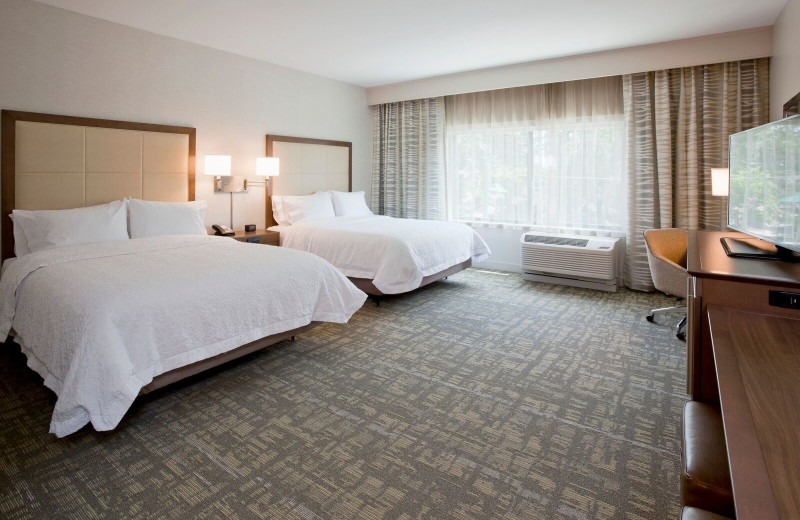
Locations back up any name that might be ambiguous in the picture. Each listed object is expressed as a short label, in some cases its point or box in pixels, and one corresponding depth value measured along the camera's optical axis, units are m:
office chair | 3.64
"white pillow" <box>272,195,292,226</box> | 5.51
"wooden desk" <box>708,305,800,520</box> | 0.70
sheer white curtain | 5.37
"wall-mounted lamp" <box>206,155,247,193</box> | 4.69
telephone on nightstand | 4.79
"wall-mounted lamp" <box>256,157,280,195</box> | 5.19
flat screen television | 1.98
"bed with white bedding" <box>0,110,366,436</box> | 2.20
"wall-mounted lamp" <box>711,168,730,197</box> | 4.11
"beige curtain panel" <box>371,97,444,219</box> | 6.55
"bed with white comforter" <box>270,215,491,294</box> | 4.41
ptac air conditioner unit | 5.11
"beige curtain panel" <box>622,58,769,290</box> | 4.40
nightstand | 4.79
